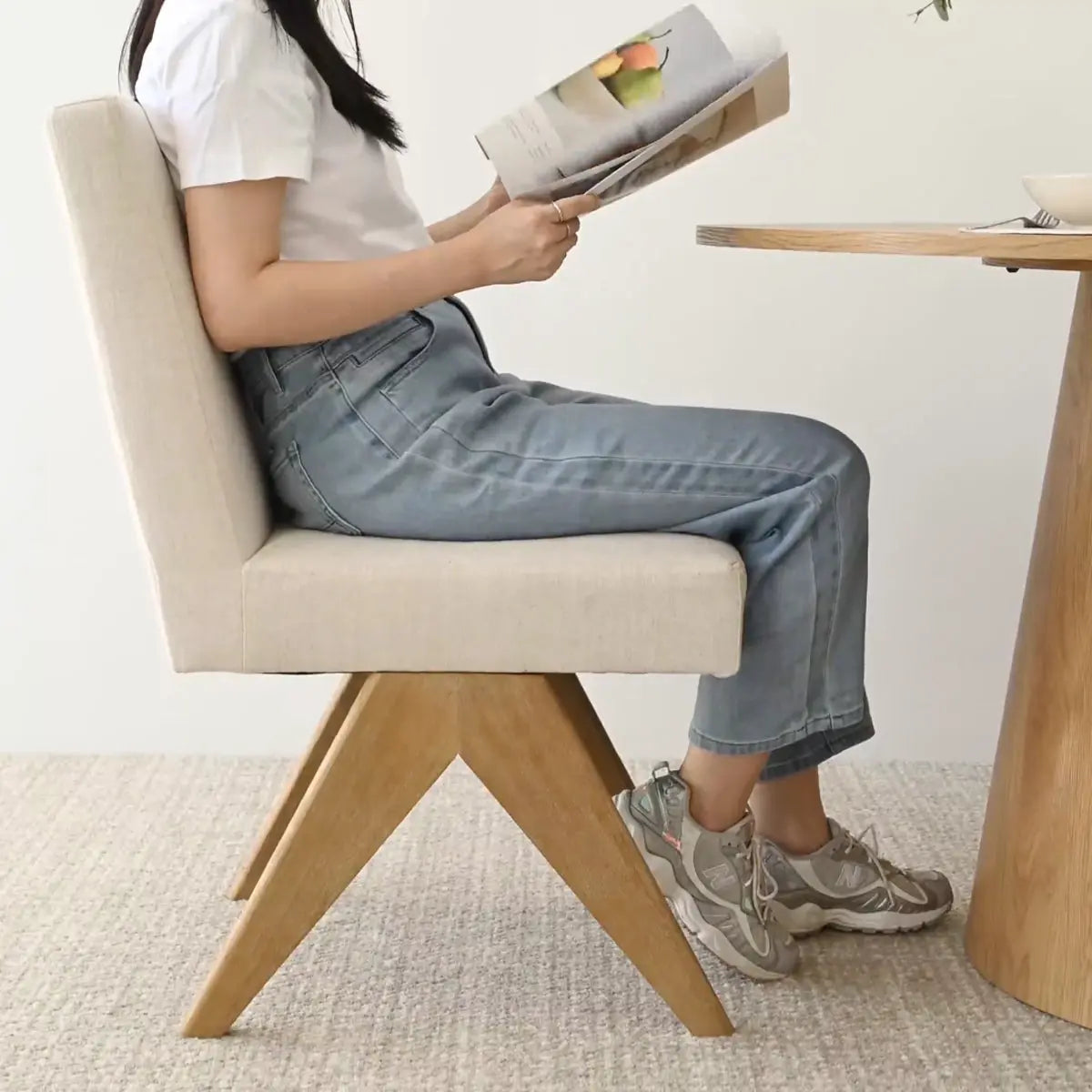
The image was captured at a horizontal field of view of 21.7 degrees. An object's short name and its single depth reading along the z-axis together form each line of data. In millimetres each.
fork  2512
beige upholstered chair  2504
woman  2524
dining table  2673
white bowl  2480
